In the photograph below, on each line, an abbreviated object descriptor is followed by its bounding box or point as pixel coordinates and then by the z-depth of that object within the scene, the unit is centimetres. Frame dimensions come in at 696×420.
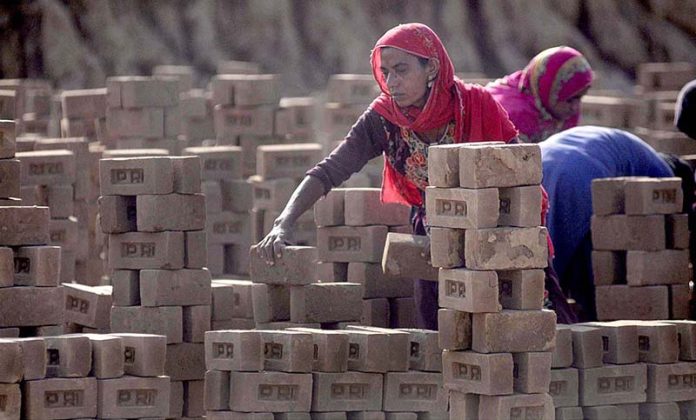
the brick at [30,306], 1420
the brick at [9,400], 1305
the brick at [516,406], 1284
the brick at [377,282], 1664
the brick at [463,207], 1267
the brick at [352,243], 1664
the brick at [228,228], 2159
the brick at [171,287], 1546
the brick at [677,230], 1675
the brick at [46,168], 1942
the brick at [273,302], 1537
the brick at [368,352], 1407
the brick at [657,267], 1669
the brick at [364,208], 1670
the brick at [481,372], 1278
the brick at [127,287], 1560
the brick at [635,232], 1662
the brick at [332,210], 1681
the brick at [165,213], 1545
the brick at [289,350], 1379
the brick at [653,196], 1650
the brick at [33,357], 1311
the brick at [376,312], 1656
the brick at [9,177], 1514
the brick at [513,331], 1282
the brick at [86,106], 2584
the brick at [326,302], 1519
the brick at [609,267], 1698
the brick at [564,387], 1433
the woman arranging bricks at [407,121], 1461
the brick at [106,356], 1350
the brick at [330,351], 1402
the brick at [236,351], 1377
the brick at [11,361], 1297
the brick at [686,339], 1468
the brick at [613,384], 1445
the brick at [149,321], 1548
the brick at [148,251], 1548
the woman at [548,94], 1939
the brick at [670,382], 1462
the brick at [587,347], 1438
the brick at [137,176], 1542
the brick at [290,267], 1491
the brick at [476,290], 1274
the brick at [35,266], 1433
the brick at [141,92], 2380
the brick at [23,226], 1433
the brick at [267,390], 1378
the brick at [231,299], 1631
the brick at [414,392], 1426
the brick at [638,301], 1678
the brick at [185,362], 1555
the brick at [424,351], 1418
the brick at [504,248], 1273
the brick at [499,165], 1267
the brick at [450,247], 1302
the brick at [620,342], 1451
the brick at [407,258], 1530
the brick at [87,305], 1611
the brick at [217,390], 1391
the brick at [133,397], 1355
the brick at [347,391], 1405
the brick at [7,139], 1505
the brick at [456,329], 1306
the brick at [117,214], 1562
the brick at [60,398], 1320
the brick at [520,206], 1280
